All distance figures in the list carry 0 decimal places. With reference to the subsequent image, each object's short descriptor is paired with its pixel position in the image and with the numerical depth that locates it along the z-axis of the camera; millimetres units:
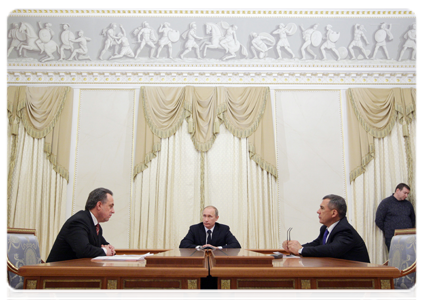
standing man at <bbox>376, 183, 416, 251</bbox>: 6930
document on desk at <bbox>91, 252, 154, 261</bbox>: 2760
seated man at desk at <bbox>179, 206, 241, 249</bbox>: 4891
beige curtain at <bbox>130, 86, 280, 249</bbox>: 7156
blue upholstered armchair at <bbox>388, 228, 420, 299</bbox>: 3016
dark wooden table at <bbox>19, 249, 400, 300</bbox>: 2246
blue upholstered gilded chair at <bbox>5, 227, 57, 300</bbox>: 3127
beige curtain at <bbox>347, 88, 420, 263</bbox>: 7312
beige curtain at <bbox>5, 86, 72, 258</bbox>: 7134
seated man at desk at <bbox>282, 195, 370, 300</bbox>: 3096
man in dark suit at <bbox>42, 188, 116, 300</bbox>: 3020
